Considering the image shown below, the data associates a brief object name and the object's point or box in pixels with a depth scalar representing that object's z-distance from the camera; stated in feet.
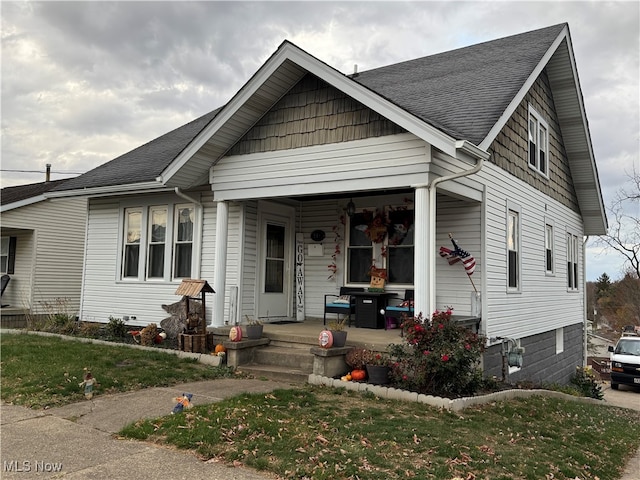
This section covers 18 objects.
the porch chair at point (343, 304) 34.17
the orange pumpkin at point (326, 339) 24.93
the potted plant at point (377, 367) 23.82
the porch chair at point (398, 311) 31.19
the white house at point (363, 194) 27.02
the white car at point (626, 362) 57.16
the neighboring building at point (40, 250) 55.42
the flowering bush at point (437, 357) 22.27
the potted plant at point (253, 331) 28.76
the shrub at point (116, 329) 36.37
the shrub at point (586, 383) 47.19
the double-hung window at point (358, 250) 35.91
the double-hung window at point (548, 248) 42.55
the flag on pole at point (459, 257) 29.71
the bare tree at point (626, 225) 80.89
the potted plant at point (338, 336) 25.29
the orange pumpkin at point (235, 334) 28.04
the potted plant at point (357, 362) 24.36
